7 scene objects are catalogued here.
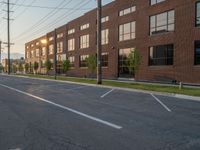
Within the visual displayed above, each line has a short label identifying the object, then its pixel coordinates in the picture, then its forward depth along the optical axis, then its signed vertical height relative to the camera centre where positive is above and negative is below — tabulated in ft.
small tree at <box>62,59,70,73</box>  97.89 +2.59
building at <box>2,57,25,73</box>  202.30 +1.65
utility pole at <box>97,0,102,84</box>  55.20 +8.92
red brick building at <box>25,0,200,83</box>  55.17 +12.76
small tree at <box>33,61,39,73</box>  161.65 +3.24
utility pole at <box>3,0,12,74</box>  136.68 +41.31
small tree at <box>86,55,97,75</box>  75.11 +3.36
